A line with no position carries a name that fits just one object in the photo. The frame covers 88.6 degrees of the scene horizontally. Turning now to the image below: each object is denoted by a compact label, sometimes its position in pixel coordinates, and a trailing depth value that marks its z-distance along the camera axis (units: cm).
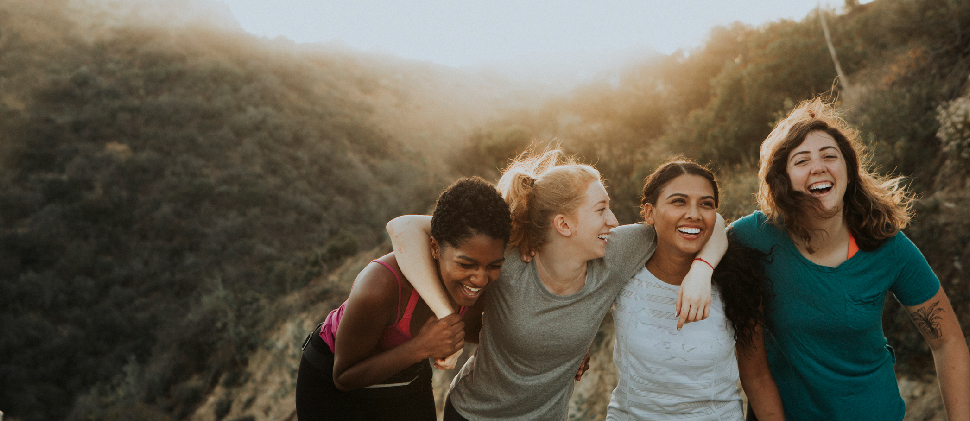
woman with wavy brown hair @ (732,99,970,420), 209
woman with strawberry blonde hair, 214
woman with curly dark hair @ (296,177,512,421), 199
